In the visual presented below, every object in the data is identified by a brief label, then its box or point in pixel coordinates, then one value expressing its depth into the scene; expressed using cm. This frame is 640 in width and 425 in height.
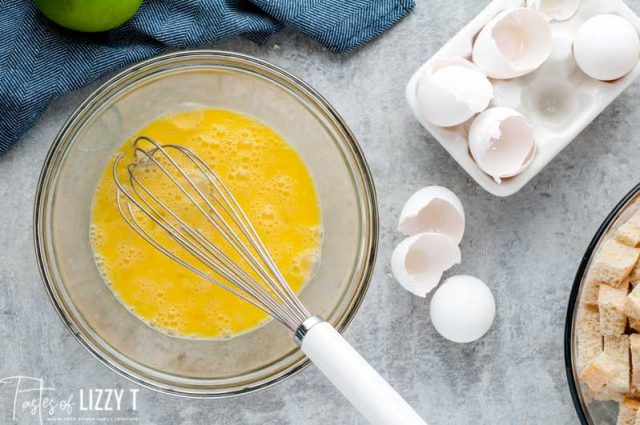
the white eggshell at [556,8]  126
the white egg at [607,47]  119
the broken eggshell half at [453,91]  118
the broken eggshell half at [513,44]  122
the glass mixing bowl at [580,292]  121
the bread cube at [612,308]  115
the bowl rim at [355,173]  118
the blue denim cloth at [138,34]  128
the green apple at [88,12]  117
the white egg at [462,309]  125
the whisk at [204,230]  112
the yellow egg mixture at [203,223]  124
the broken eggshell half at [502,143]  120
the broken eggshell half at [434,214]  126
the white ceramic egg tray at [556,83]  125
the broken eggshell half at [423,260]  124
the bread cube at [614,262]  116
